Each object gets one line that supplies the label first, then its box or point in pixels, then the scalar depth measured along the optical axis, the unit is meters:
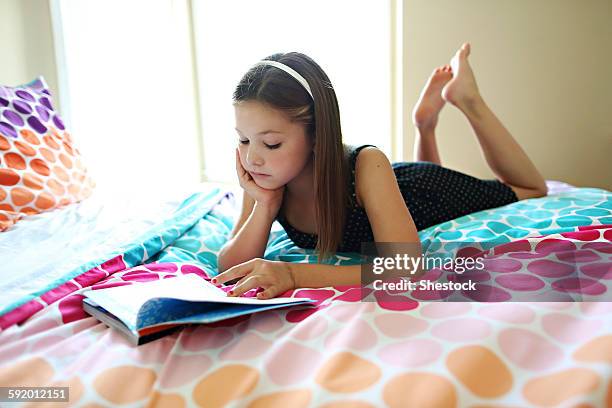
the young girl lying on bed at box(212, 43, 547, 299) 0.94
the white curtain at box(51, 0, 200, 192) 2.41
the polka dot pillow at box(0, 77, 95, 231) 1.38
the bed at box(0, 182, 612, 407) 0.54
